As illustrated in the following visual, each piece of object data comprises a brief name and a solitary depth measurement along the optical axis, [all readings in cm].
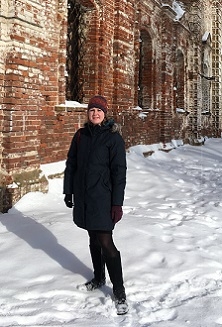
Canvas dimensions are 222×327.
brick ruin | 533
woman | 295
